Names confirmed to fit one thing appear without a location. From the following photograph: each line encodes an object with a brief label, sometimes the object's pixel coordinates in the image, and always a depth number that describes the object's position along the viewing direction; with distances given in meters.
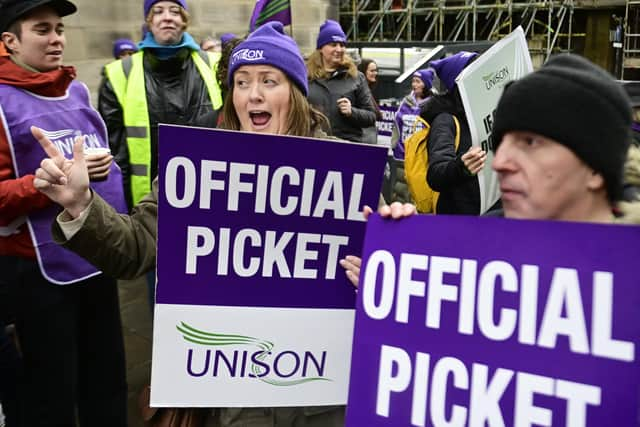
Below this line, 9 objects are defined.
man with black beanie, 1.19
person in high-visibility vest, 3.29
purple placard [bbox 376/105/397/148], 7.64
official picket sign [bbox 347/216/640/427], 1.09
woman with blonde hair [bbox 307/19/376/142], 4.60
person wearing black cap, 2.32
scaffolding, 16.41
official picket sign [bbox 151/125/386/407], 1.62
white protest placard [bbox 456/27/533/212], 2.81
